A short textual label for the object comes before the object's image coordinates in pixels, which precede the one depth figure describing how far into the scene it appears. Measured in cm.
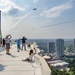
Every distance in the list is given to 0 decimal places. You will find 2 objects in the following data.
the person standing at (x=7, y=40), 630
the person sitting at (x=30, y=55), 493
